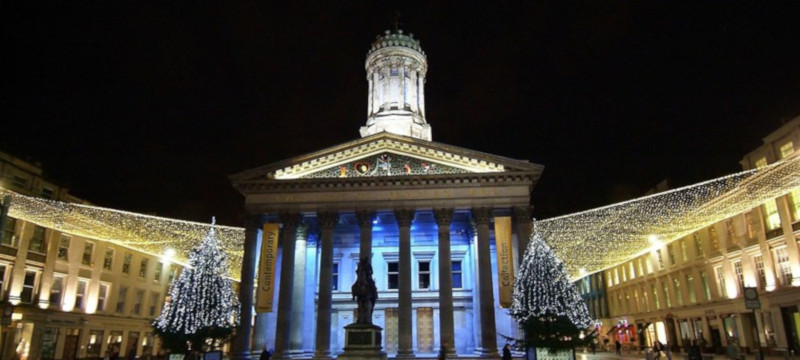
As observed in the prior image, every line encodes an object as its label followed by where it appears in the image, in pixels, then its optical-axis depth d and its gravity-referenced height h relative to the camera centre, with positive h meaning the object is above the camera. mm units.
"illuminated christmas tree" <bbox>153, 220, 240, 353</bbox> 24922 +1449
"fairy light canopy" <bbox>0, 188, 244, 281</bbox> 24859 +5743
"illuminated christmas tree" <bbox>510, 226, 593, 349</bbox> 24344 +1369
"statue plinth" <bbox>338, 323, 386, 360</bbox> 22895 -189
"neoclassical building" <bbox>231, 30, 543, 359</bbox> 30047 +6388
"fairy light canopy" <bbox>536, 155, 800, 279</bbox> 23703 +6142
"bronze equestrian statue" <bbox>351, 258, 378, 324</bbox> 23062 +1899
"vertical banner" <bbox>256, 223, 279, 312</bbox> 30469 +3767
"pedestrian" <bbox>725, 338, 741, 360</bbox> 21422 -569
